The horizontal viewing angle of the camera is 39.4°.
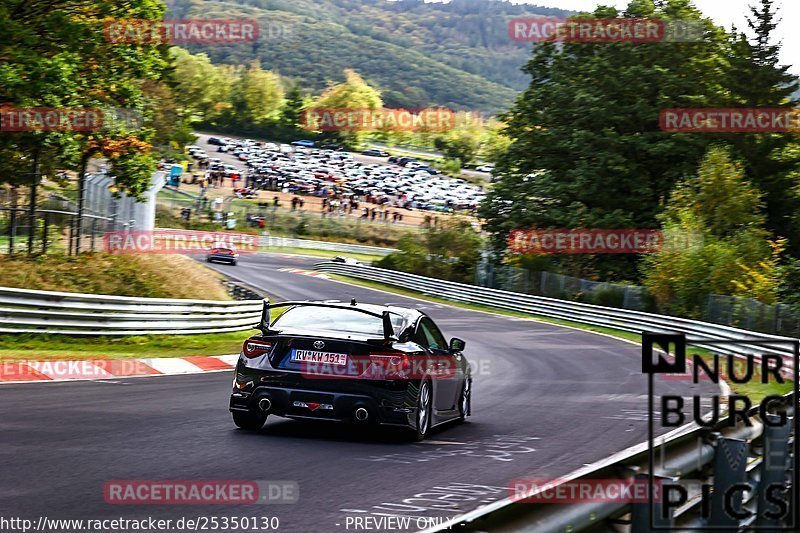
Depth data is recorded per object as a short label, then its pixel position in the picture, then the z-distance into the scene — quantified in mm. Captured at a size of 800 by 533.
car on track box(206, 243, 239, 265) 64188
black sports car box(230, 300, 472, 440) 11031
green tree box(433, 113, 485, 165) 191250
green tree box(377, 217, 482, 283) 57750
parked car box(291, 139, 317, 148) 169975
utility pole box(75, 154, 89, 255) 26625
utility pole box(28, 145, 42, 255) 24844
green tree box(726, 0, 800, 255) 52594
